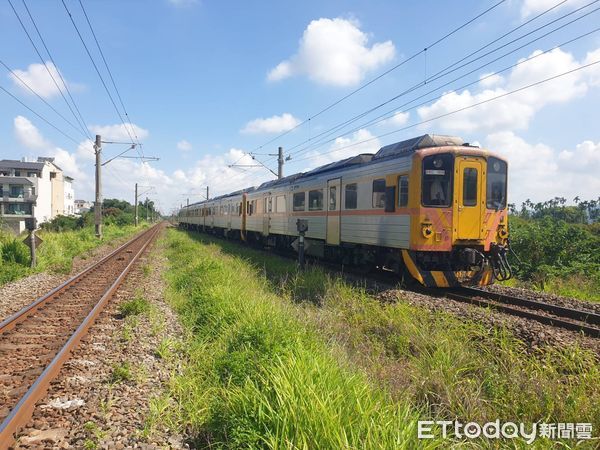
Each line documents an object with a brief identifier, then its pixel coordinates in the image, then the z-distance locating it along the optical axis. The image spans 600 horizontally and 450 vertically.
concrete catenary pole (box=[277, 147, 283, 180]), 28.92
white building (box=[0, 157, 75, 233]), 66.75
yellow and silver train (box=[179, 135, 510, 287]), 9.66
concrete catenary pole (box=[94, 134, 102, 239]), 27.41
